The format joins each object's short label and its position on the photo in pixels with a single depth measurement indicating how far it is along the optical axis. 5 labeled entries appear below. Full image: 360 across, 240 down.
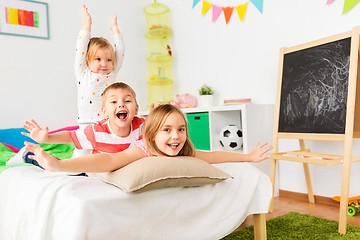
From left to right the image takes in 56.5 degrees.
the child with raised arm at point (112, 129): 1.48
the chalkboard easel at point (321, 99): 1.88
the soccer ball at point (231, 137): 2.66
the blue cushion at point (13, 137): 2.63
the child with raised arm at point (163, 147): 1.15
